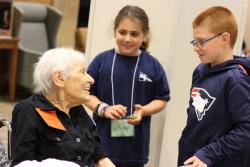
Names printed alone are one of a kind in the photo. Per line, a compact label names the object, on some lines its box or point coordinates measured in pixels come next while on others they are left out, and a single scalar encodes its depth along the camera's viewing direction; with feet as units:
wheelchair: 7.79
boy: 7.84
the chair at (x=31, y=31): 24.47
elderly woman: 7.67
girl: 10.13
